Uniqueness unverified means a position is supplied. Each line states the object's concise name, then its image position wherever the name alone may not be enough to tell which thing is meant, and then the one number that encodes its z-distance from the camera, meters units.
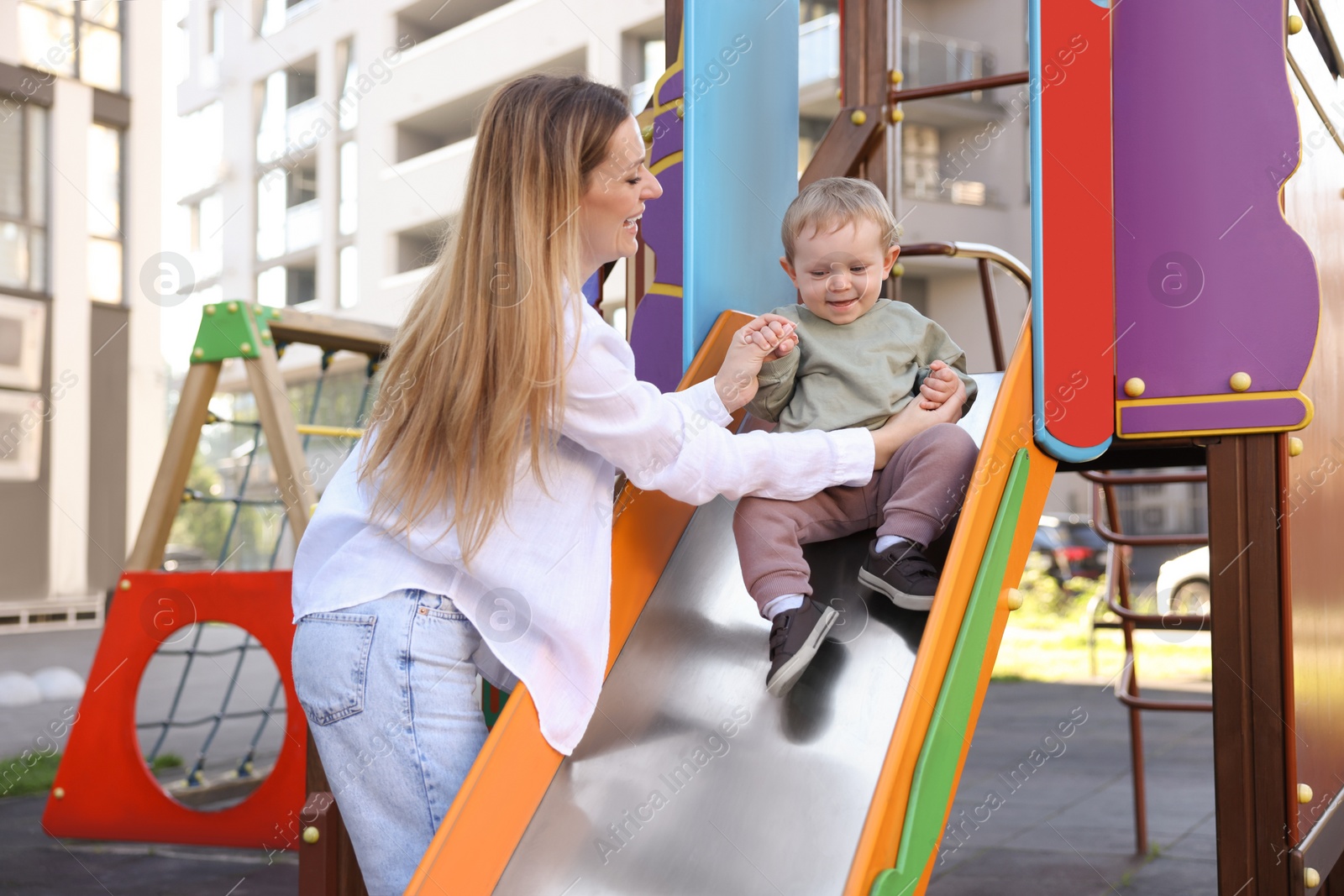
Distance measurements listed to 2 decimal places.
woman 1.39
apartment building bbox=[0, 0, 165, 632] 11.18
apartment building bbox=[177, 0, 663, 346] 17.19
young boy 1.90
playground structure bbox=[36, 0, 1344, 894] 1.62
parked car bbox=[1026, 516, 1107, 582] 11.82
